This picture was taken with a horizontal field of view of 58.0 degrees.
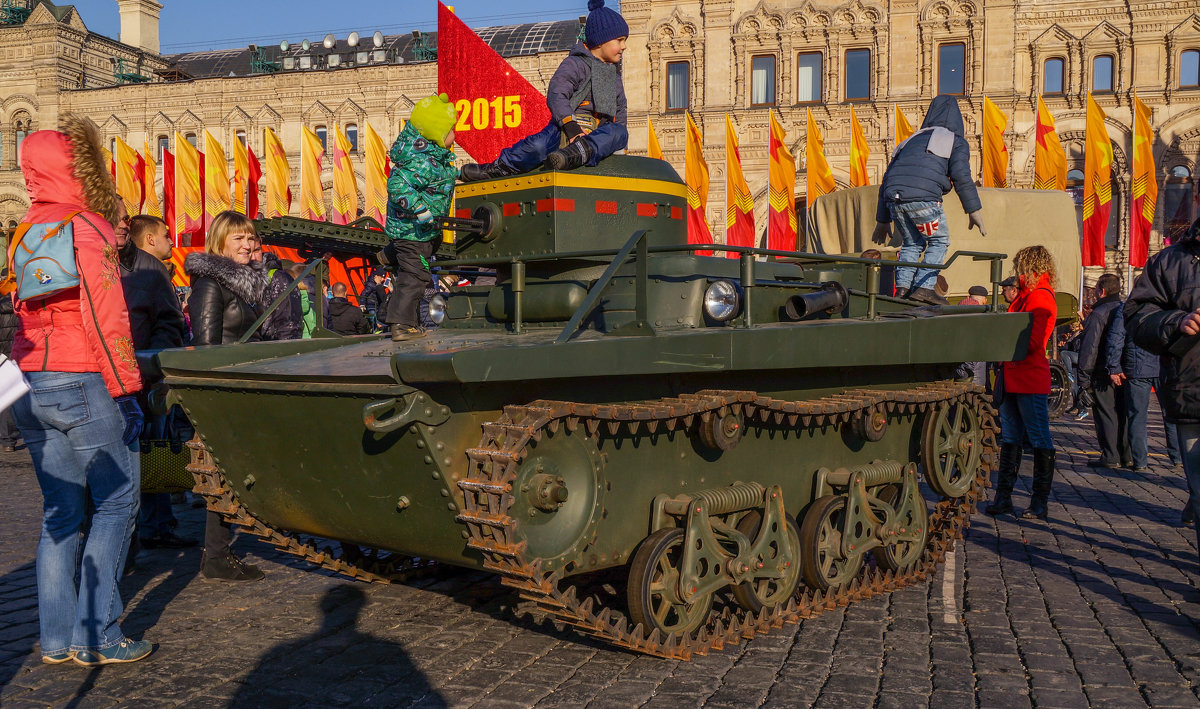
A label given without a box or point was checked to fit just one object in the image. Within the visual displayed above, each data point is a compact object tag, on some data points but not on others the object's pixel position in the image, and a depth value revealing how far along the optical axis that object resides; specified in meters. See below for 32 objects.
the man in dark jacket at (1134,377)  11.30
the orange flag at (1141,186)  25.09
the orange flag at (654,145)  28.98
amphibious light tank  4.63
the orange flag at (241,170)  34.06
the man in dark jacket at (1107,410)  11.73
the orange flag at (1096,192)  25.39
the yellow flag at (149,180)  36.28
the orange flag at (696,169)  29.44
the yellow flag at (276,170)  33.47
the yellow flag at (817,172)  27.91
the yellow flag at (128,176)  35.03
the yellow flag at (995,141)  26.47
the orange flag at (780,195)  27.98
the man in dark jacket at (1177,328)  5.87
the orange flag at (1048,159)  26.39
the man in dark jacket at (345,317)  12.16
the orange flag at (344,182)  33.37
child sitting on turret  6.48
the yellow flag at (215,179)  34.09
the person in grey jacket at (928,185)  8.56
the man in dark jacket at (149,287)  6.96
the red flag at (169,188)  35.47
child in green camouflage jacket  6.31
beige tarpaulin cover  16.73
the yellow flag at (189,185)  33.91
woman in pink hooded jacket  4.81
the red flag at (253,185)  33.81
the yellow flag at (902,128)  27.45
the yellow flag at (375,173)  31.78
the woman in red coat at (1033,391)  8.59
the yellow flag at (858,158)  28.53
